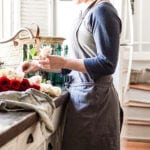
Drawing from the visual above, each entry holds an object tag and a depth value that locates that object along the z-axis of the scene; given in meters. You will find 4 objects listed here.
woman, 3.26
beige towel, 2.86
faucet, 3.96
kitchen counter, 2.41
